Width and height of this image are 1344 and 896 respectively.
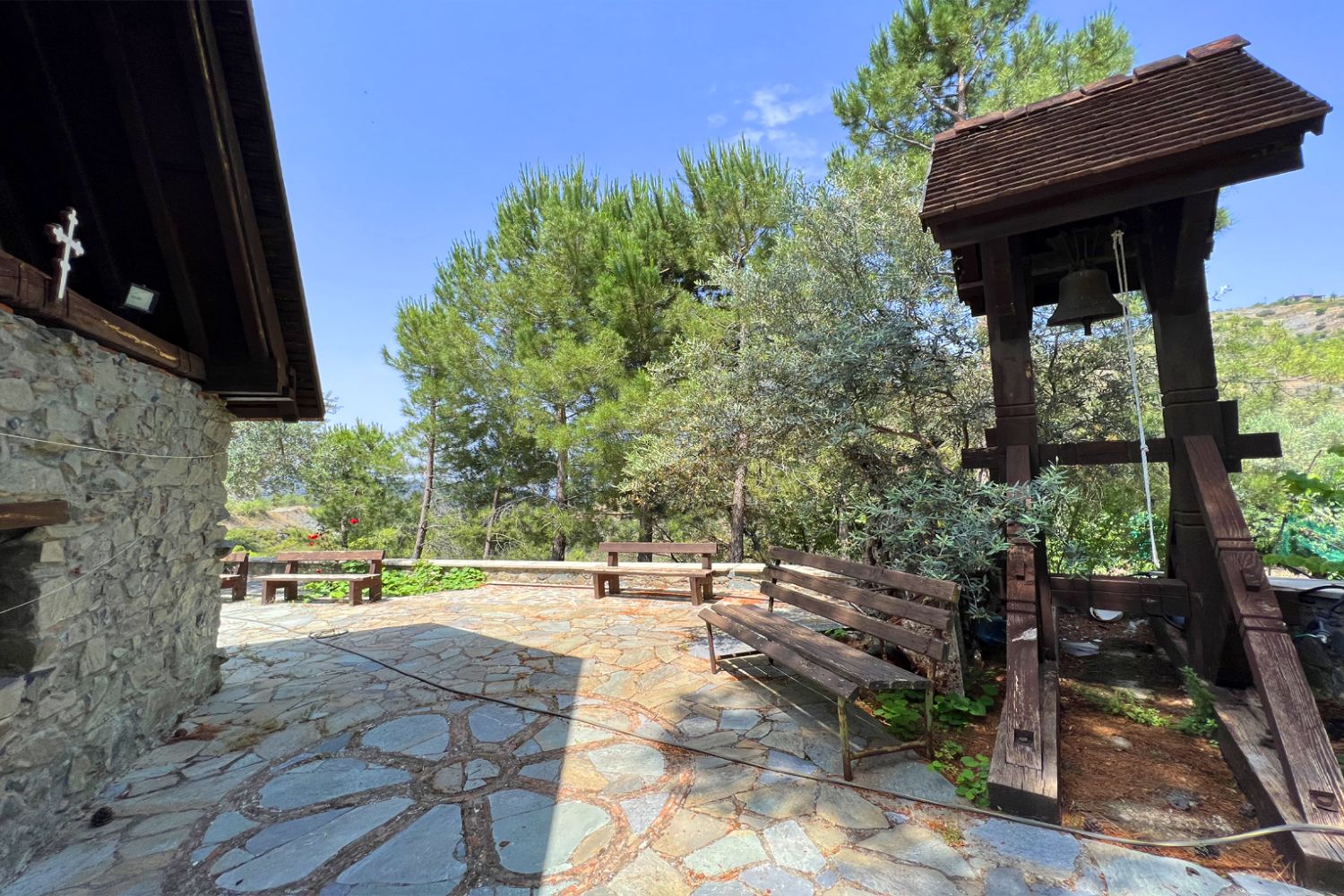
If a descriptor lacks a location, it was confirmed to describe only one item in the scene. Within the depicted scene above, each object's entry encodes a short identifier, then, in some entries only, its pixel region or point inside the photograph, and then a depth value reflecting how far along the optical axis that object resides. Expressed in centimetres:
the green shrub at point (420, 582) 777
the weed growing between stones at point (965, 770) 220
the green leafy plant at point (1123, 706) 274
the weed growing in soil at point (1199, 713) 254
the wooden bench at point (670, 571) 587
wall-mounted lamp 286
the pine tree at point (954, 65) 761
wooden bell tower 204
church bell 293
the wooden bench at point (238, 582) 782
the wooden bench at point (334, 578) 690
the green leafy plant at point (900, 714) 276
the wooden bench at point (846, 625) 238
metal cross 220
